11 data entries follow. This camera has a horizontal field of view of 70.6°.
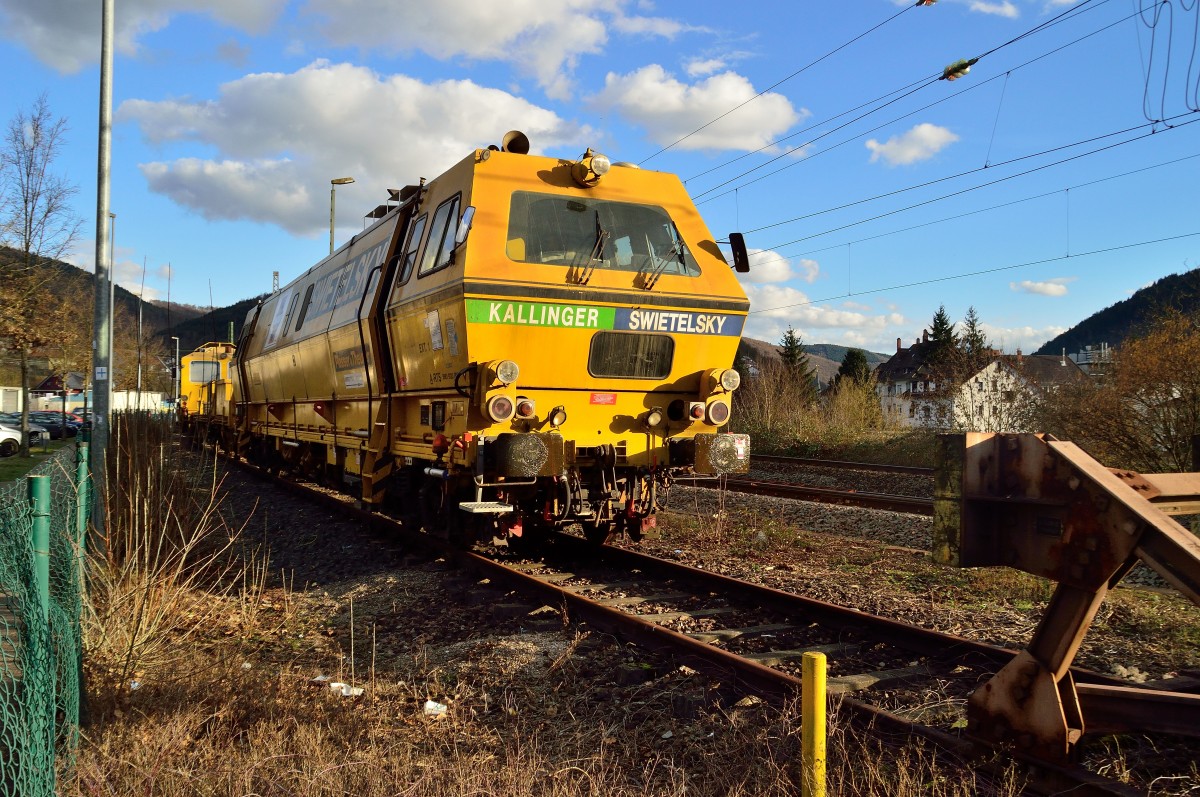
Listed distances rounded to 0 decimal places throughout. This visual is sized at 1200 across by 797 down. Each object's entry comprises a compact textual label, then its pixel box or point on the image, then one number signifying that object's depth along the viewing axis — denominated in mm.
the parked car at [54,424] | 39375
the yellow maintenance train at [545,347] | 7023
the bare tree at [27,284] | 18141
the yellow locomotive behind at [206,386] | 22344
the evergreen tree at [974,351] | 25188
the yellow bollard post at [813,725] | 3113
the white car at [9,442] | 27328
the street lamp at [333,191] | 25858
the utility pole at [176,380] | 31483
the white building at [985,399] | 20203
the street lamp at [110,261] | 9491
